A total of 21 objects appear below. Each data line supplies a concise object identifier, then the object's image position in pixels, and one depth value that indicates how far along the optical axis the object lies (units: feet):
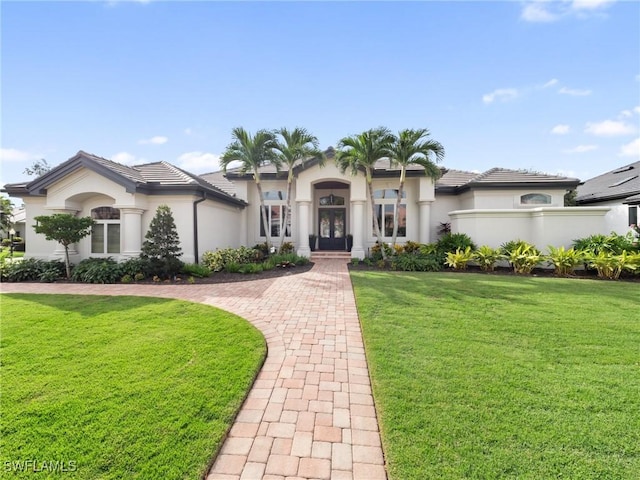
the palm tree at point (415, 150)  41.68
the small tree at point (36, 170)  142.92
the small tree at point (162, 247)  34.20
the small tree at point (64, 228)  32.65
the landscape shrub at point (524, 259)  36.86
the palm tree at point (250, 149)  44.11
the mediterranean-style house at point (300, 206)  39.01
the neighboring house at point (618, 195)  51.94
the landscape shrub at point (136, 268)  34.12
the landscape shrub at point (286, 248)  51.96
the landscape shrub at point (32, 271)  34.12
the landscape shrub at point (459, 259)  39.06
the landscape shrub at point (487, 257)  38.86
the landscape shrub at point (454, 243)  42.45
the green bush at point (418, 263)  39.83
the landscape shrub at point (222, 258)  39.04
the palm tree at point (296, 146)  45.30
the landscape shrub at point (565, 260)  35.86
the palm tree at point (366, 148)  41.70
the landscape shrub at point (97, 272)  32.83
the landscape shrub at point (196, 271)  35.53
